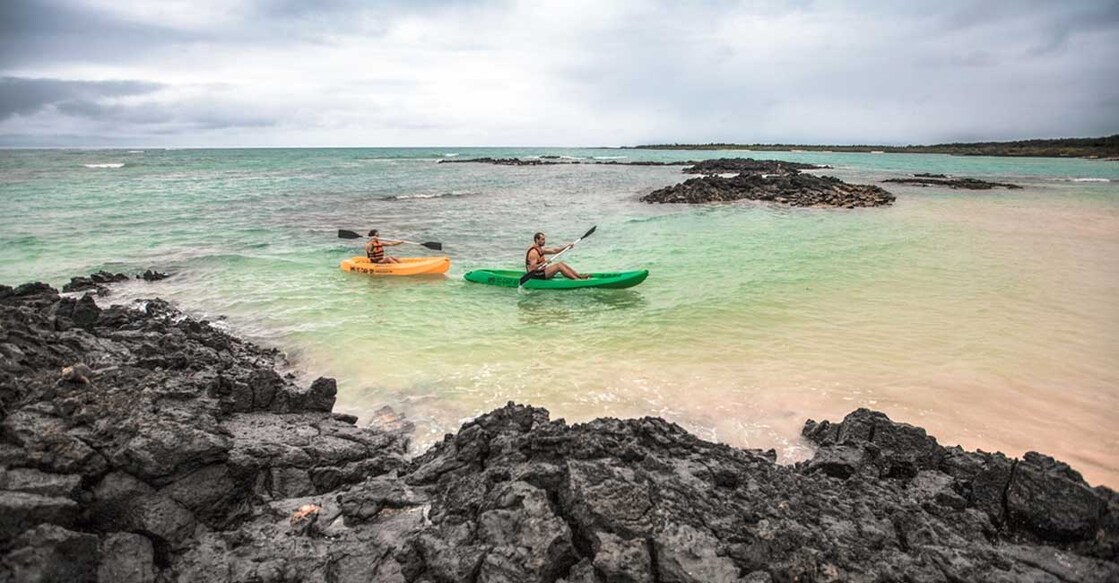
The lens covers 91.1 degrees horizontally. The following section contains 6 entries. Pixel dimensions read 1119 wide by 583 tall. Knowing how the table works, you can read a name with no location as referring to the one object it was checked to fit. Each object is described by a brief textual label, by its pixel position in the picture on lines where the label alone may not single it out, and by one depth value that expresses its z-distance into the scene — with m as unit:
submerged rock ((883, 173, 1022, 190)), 40.34
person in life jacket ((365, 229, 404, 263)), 15.27
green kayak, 13.30
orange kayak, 14.95
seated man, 13.60
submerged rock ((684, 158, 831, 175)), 54.10
